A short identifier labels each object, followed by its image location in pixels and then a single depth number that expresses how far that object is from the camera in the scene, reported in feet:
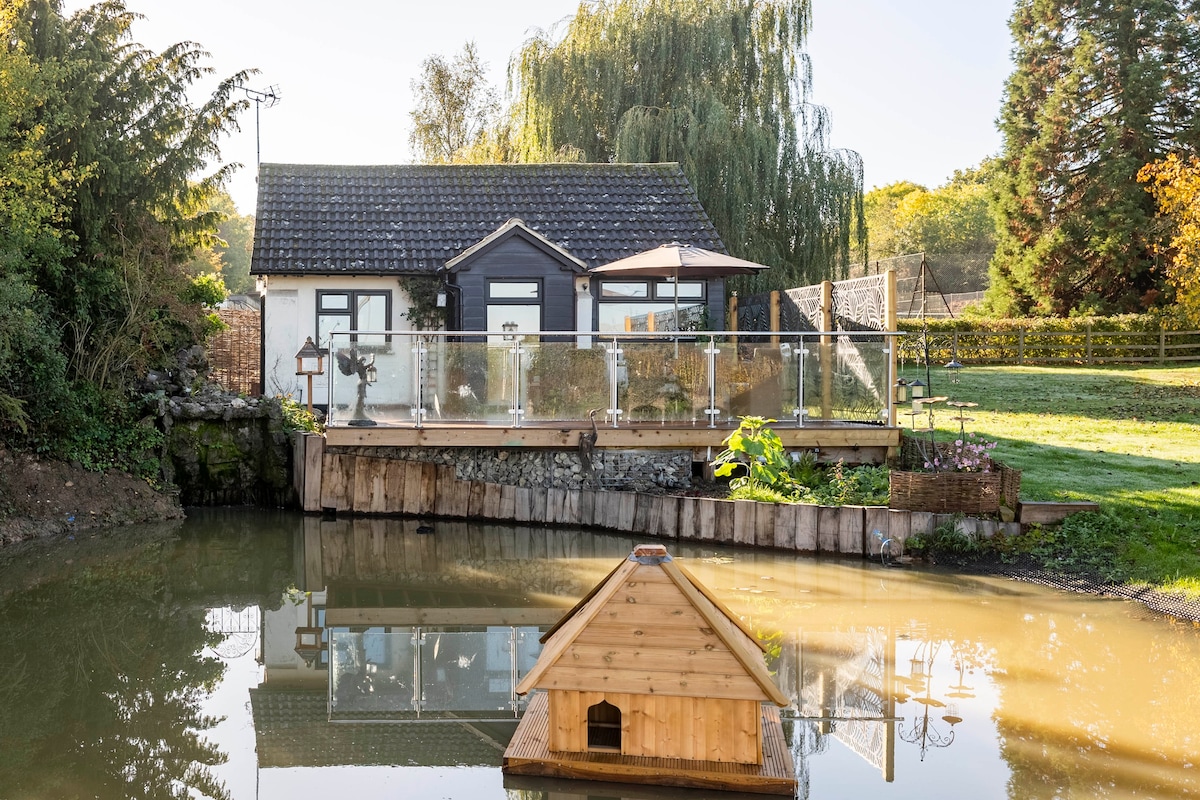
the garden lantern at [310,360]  50.31
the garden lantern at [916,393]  42.21
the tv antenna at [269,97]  70.08
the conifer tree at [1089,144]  103.04
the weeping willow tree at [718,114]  78.64
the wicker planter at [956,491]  38.42
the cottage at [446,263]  61.16
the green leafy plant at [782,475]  42.65
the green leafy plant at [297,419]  53.36
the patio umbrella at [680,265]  51.57
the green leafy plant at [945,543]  38.22
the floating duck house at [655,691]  19.36
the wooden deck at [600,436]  46.52
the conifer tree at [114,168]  49.80
